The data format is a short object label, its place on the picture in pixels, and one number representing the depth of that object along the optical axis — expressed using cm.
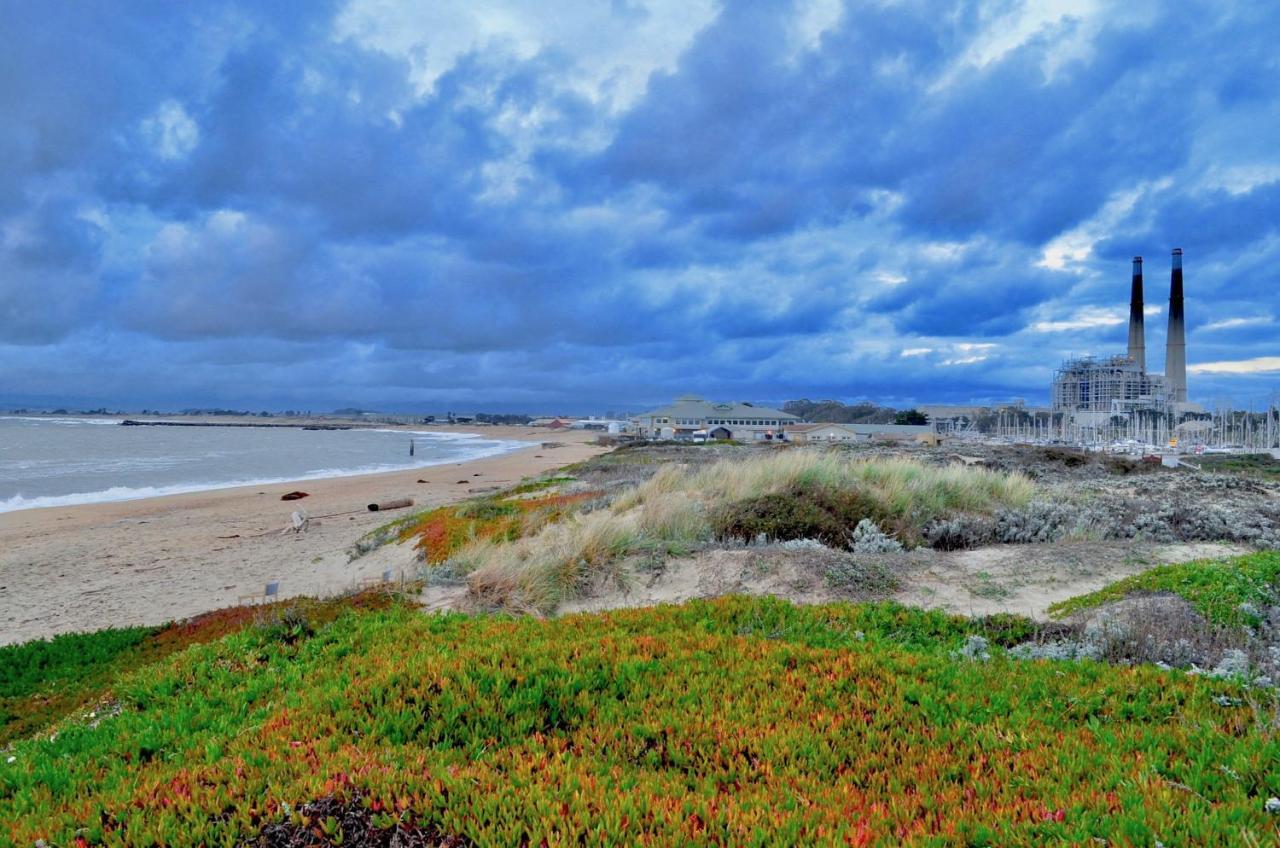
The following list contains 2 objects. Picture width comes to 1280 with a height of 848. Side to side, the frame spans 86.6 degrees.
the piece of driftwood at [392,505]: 2341
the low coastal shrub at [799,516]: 1151
